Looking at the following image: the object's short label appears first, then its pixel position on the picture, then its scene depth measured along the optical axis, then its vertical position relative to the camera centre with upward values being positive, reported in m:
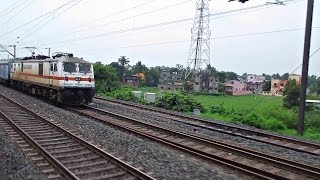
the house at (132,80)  92.99 -1.84
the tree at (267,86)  127.07 -3.37
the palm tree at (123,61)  102.53 +3.39
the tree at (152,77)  107.88 -1.05
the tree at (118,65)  99.28 +2.00
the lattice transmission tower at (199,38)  60.97 +6.67
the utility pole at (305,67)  16.03 +0.47
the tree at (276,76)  185.30 +0.45
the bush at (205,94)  74.18 -4.02
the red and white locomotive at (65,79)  20.52 -0.44
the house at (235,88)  104.46 -3.79
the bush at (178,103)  24.78 -2.01
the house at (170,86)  81.75 -2.81
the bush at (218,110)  25.75 -2.53
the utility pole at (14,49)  56.47 +3.48
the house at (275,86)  100.99 -2.73
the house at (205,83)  84.66 -1.99
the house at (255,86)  125.81 -3.58
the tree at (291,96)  35.81 -1.98
